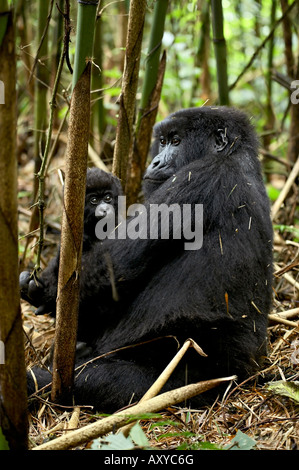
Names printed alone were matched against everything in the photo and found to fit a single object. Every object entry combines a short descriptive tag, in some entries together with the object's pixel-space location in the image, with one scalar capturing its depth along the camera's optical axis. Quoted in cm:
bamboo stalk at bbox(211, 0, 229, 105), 366
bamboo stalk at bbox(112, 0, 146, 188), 327
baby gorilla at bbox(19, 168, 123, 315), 318
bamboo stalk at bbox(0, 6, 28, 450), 155
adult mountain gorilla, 270
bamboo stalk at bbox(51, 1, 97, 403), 207
